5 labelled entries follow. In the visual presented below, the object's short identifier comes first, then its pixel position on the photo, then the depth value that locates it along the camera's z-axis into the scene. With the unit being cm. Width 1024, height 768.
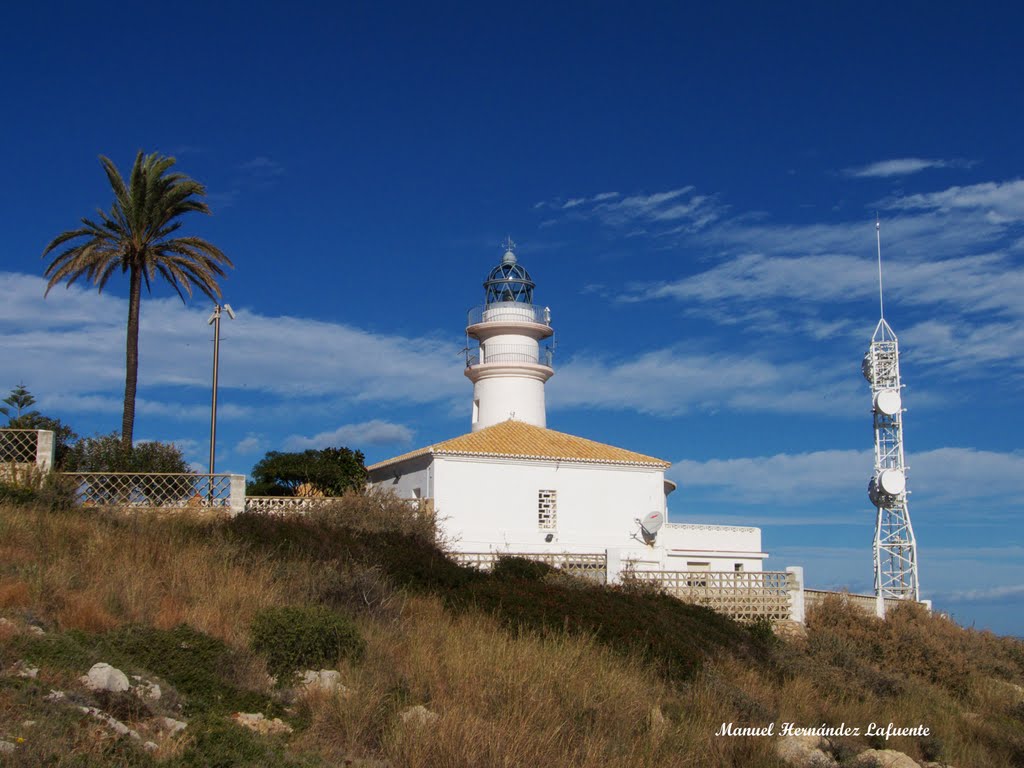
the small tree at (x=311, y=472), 2895
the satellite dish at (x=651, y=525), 2689
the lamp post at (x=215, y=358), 2880
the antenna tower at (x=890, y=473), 3481
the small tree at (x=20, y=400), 3106
